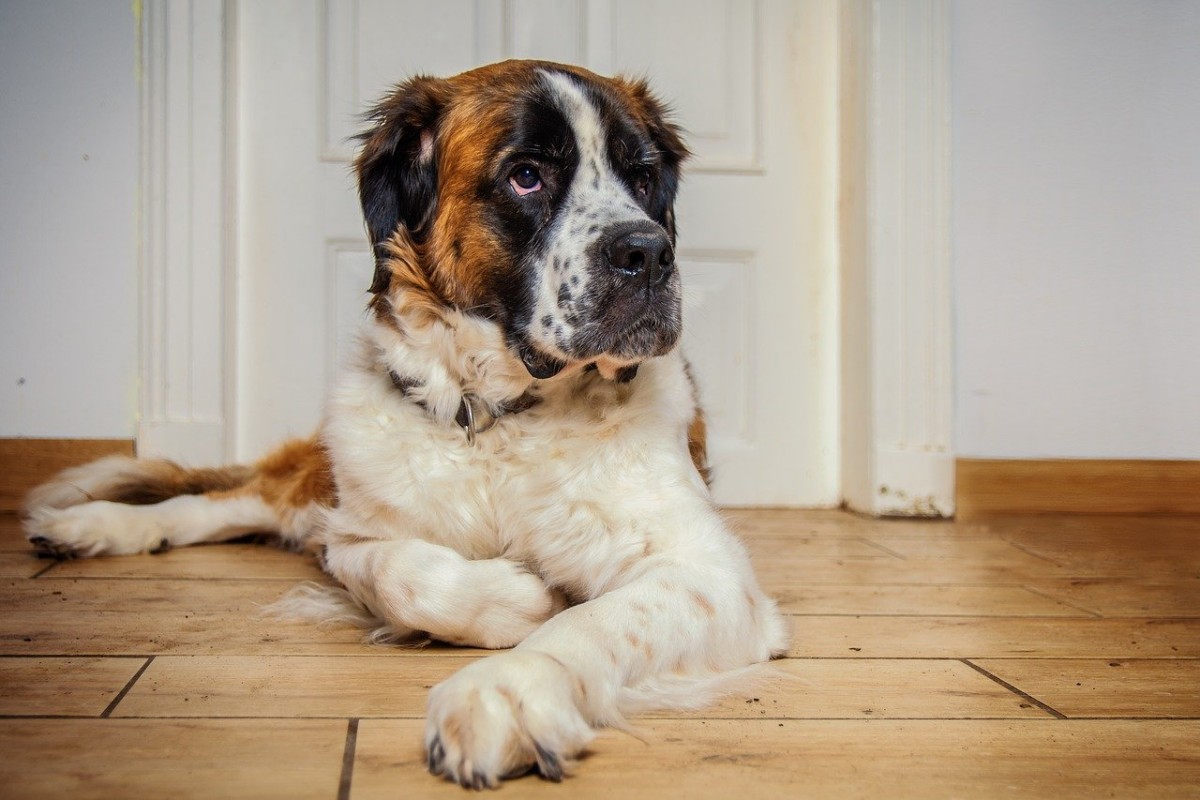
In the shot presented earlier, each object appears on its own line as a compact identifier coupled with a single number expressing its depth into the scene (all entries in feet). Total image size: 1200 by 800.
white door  9.67
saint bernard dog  4.54
